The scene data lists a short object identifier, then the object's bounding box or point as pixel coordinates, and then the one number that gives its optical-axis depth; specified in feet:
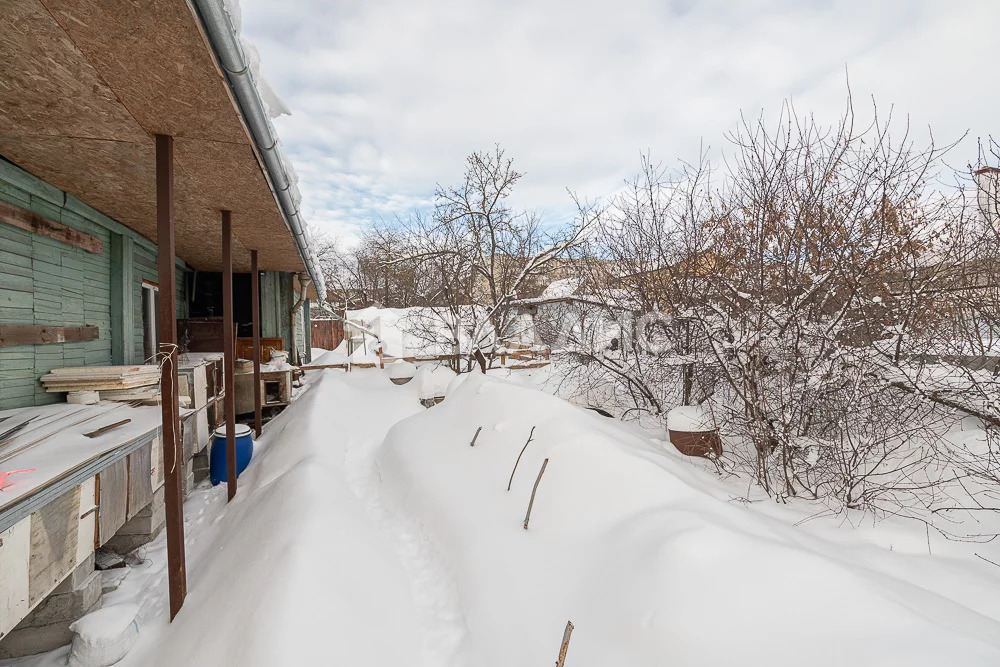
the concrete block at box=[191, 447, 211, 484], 19.24
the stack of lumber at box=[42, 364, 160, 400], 11.88
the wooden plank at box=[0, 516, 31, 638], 6.14
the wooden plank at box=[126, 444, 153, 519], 10.52
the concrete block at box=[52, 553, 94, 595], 8.88
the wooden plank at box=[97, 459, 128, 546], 9.01
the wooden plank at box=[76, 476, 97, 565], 8.29
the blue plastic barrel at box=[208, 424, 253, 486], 18.69
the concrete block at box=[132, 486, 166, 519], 12.59
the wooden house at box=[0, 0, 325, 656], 6.05
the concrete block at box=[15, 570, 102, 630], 8.82
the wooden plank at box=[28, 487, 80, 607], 6.93
